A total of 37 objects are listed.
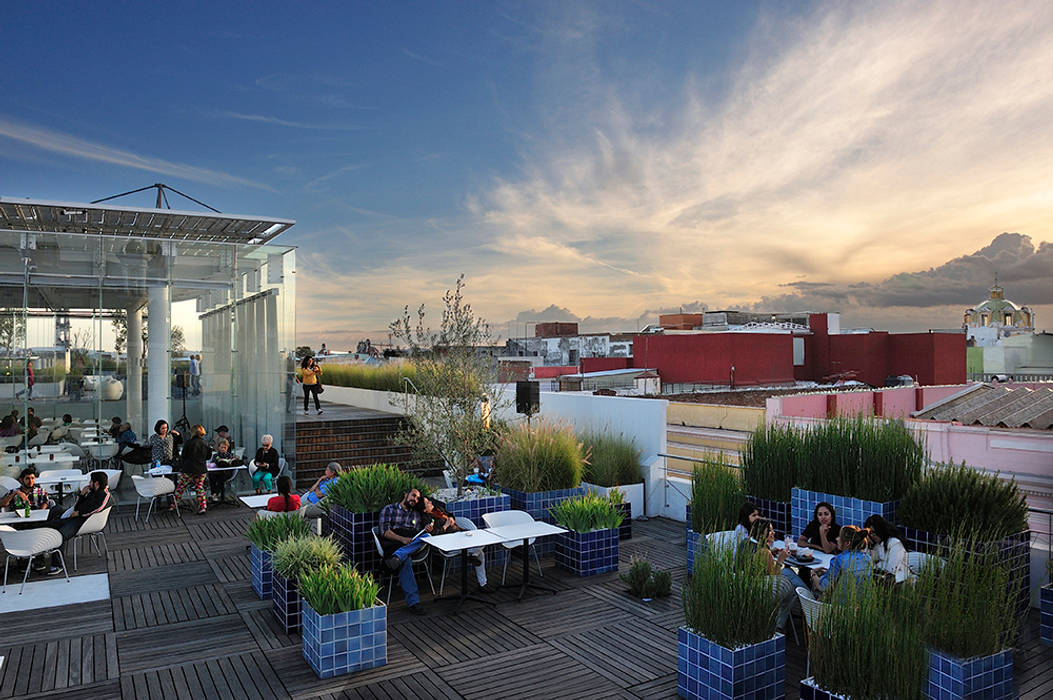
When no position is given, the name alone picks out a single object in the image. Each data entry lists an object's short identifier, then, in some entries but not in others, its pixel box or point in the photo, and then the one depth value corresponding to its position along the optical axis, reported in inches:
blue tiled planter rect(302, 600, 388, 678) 185.9
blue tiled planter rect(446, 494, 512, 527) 292.0
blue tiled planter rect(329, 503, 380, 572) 267.9
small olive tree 371.9
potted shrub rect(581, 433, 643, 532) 364.5
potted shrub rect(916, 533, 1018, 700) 140.9
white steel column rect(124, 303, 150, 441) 438.6
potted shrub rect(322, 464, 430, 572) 268.8
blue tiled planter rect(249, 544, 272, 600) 247.3
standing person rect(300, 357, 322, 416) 619.8
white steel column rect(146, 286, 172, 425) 449.7
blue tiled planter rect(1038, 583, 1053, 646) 205.8
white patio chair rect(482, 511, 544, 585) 265.9
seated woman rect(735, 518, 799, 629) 165.3
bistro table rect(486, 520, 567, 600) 241.9
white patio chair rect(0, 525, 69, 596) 247.8
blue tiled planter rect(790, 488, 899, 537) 236.4
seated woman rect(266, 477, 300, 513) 289.6
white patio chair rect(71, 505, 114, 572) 280.8
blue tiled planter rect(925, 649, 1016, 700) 139.8
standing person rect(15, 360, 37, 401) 400.8
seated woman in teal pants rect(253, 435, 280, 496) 403.9
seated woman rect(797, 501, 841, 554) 227.1
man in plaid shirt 236.7
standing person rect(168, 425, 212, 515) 390.0
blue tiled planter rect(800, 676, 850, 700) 133.6
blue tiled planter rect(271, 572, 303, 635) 216.8
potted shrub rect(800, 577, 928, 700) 126.1
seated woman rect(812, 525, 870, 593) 155.5
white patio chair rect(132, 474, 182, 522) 367.6
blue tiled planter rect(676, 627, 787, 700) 159.6
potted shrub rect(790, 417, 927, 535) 240.8
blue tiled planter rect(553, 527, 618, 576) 277.0
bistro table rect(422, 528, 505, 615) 226.0
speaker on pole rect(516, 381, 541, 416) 442.6
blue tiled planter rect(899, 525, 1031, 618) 209.9
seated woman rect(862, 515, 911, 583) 196.0
